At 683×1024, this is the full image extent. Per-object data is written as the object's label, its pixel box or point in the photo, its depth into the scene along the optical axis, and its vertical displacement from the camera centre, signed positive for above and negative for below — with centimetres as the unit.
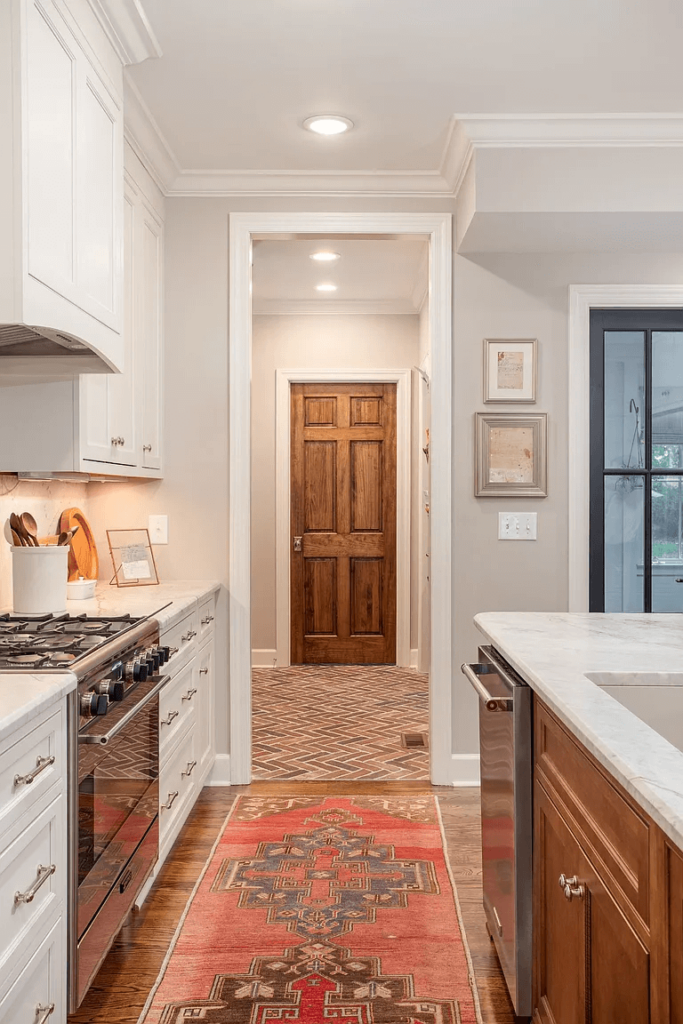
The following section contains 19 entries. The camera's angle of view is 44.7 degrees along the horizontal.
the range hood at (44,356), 213 +43
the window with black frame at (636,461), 387 +21
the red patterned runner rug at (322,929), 210 -126
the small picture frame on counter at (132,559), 355 -23
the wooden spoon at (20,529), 270 -8
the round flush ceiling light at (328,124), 317 +148
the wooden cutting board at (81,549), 332 -18
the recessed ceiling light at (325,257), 505 +153
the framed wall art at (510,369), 377 +62
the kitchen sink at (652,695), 167 -39
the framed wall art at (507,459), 377 +21
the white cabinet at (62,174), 181 +83
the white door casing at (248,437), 376 +31
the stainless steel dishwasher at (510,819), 188 -75
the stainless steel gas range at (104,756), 184 -63
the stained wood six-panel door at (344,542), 658 -29
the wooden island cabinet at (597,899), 106 -61
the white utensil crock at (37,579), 260 -23
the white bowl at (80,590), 306 -31
